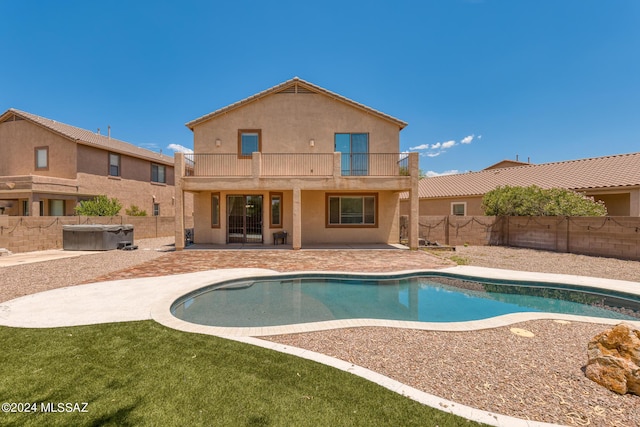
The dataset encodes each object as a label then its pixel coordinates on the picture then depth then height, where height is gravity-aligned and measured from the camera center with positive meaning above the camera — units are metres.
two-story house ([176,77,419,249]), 15.10 +3.15
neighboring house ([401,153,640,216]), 16.69 +2.20
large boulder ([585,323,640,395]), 3.20 -1.82
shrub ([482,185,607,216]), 14.67 +0.52
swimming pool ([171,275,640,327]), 6.12 -2.28
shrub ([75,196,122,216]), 17.30 +0.25
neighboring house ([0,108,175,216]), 18.17 +3.39
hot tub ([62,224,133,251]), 14.16 -1.34
